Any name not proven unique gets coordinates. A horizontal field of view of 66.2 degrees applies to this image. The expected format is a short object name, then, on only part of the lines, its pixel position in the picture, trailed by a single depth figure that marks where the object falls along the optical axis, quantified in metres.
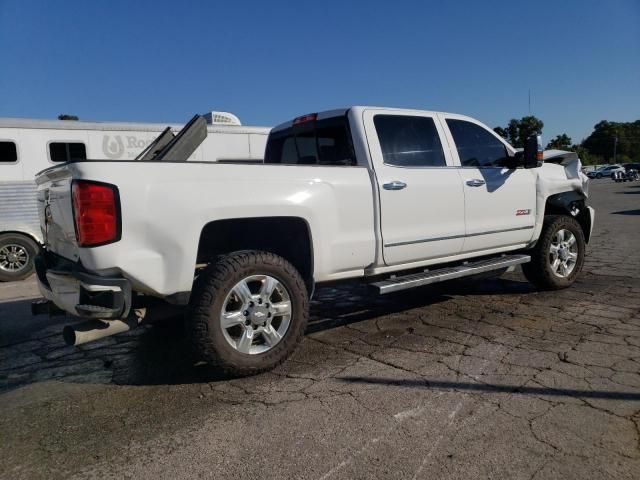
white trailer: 8.51
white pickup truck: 3.07
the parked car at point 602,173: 64.88
